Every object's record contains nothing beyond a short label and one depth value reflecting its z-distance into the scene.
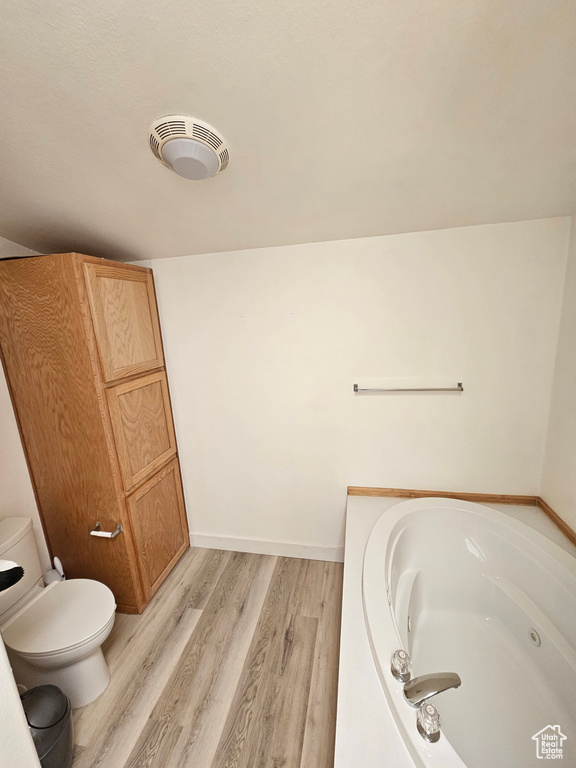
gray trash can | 1.02
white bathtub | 1.04
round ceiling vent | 0.92
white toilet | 1.22
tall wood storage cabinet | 1.40
